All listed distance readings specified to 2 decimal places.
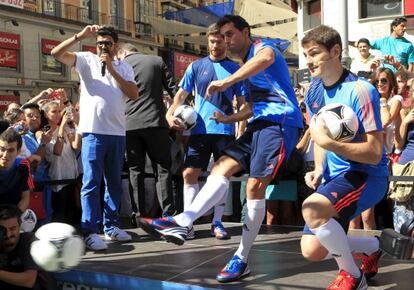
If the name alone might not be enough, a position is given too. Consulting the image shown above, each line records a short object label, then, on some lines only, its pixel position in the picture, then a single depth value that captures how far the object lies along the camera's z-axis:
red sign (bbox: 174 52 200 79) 36.41
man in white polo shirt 4.92
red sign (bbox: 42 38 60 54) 28.98
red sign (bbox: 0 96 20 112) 25.55
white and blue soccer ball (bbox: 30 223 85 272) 3.59
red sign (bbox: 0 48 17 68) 26.34
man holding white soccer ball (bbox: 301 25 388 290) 3.15
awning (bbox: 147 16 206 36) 29.27
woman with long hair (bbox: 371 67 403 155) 5.36
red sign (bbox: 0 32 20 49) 26.48
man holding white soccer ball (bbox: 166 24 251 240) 5.16
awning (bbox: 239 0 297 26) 25.38
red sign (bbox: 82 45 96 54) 29.17
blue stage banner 3.87
